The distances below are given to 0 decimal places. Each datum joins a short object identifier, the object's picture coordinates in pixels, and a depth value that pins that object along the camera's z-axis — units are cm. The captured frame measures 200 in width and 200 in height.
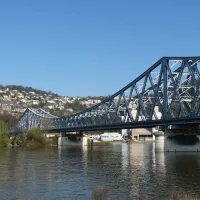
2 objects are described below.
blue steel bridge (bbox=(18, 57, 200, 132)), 7700
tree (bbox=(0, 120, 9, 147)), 11206
